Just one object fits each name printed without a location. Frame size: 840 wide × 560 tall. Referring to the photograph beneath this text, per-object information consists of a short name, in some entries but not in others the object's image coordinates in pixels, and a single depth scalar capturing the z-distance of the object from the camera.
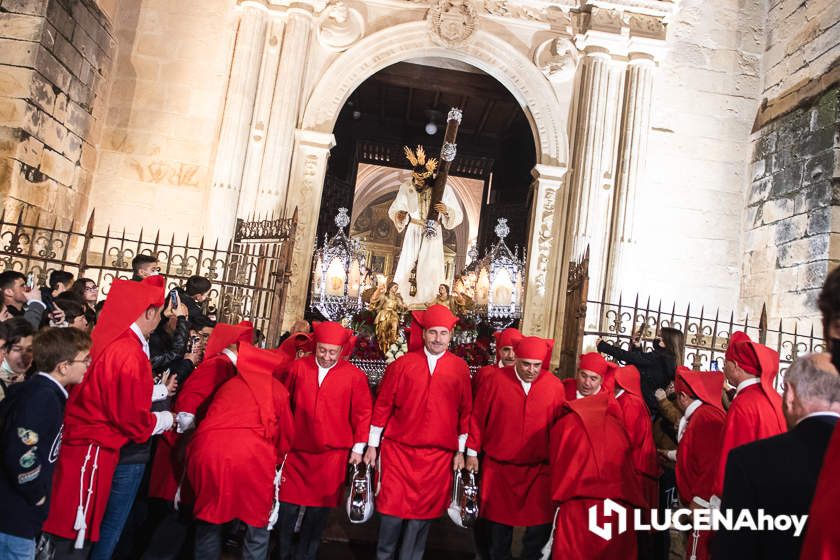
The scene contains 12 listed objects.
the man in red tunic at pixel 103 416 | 3.75
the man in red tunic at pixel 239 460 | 4.10
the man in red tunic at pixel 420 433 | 4.87
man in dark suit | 2.04
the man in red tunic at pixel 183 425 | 4.54
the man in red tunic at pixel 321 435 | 4.88
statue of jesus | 11.43
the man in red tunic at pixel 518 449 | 5.01
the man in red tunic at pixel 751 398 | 3.76
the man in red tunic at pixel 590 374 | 5.26
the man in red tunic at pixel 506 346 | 6.02
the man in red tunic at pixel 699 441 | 4.16
